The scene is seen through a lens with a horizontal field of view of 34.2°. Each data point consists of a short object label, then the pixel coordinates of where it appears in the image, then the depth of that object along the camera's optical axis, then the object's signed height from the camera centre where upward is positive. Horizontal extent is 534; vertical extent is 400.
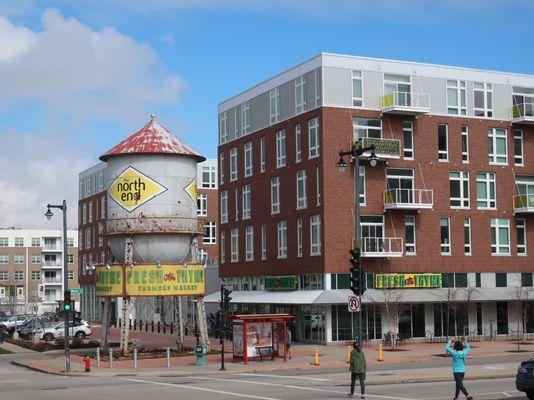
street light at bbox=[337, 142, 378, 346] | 33.72 +3.51
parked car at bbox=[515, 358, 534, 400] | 23.70 -2.55
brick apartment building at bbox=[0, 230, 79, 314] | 150.75 +5.06
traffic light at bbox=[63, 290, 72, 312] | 42.62 -0.43
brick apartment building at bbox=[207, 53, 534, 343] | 56.78 +6.27
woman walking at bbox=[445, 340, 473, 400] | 23.83 -2.09
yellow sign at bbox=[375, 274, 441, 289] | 56.91 +0.41
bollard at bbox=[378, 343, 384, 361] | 43.91 -3.42
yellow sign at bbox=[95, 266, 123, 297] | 47.91 +0.63
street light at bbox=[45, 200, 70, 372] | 43.19 +3.53
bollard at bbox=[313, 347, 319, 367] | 42.03 -3.44
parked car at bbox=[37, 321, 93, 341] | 67.62 -2.96
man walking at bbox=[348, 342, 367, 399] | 26.86 -2.51
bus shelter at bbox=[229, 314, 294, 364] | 44.00 -2.35
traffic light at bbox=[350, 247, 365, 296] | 33.59 +0.58
